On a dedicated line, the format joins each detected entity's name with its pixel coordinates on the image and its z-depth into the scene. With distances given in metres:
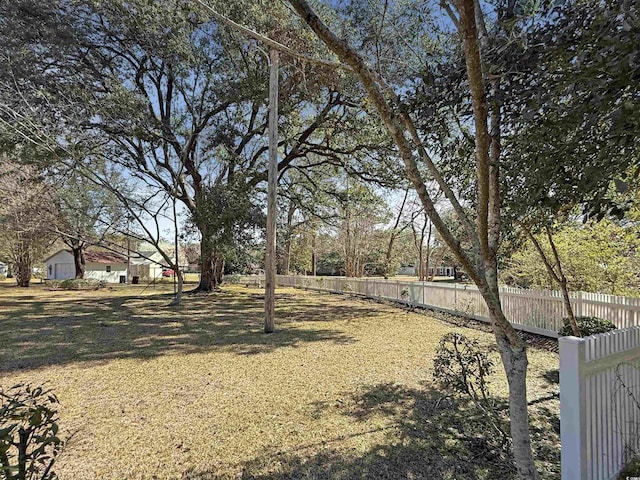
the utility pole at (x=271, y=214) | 7.25
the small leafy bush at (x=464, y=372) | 2.75
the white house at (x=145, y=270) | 33.62
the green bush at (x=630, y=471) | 2.13
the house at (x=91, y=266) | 31.17
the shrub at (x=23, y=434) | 1.15
